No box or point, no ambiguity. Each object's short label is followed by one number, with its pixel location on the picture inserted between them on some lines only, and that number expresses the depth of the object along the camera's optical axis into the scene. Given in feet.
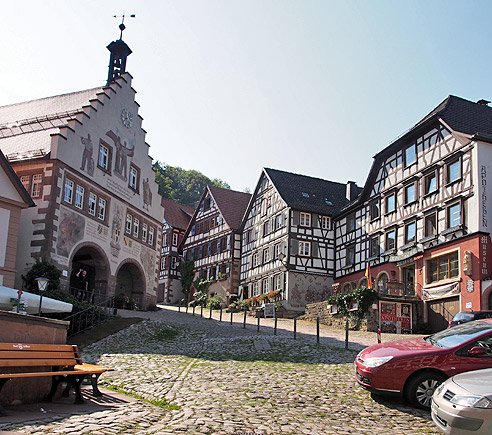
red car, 34.73
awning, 90.79
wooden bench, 30.91
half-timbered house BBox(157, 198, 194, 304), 189.86
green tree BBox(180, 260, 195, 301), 181.78
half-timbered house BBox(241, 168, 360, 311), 134.72
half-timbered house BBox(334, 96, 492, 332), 88.84
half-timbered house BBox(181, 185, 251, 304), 165.37
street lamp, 52.42
